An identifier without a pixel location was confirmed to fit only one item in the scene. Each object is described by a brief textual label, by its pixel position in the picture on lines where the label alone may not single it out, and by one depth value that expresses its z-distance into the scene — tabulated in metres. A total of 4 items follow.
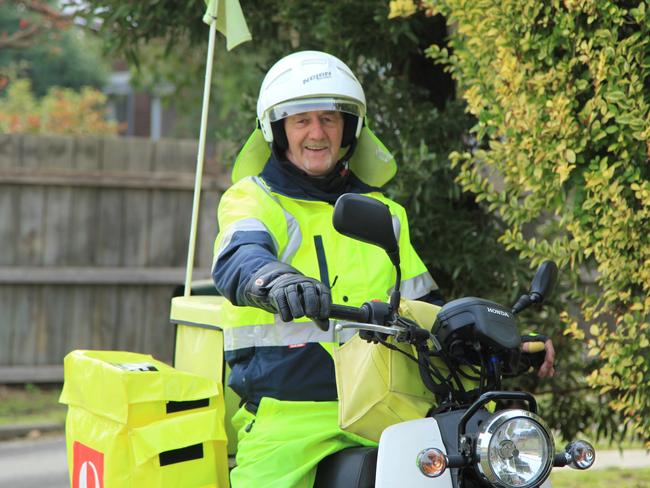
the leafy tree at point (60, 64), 55.17
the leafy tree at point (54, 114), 31.64
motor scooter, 5.08
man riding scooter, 6.12
